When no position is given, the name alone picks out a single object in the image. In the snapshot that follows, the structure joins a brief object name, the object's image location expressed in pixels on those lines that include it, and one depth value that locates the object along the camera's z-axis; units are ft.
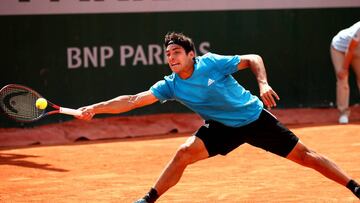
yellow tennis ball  40.98
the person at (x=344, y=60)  77.51
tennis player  38.32
